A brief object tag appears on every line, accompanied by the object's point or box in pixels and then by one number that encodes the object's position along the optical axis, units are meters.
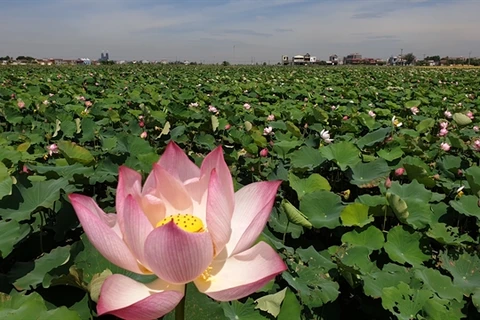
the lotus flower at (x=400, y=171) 2.49
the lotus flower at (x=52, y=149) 2.59
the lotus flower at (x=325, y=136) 3.02
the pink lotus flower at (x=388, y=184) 2.13
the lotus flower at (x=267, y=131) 3.34
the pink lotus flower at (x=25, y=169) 2.12
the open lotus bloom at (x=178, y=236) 0.55
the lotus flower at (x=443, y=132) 3.60
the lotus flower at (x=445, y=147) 3.06
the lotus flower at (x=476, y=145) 2.86
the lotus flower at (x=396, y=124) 3.60
